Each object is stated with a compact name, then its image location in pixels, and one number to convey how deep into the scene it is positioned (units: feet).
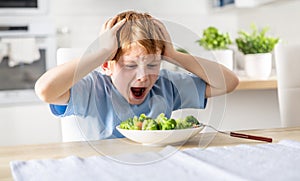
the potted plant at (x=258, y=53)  8.05
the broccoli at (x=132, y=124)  3.70
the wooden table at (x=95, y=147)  3.60
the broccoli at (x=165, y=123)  3.63
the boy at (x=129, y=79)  3.34
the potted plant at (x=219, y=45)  8.18
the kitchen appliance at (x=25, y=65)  10.85
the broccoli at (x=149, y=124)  3.64
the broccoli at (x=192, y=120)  3.76
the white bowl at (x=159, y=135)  3.65
